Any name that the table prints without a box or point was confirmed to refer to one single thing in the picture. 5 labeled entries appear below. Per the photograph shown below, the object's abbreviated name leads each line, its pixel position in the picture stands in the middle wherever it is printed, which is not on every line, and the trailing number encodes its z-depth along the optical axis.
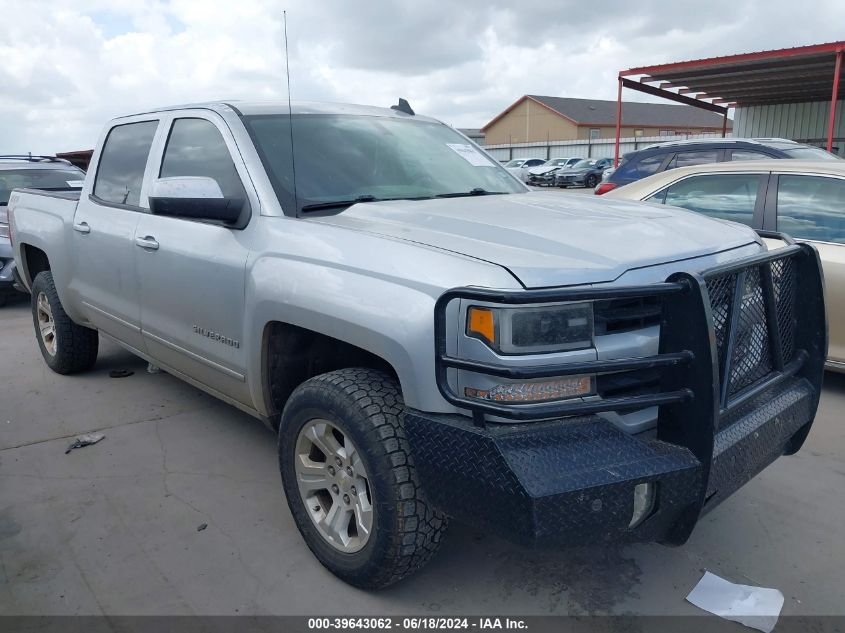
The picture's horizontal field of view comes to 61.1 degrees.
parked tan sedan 4.59
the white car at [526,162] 36.33
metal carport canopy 15.58
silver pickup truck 2.15
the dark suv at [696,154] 8.38
